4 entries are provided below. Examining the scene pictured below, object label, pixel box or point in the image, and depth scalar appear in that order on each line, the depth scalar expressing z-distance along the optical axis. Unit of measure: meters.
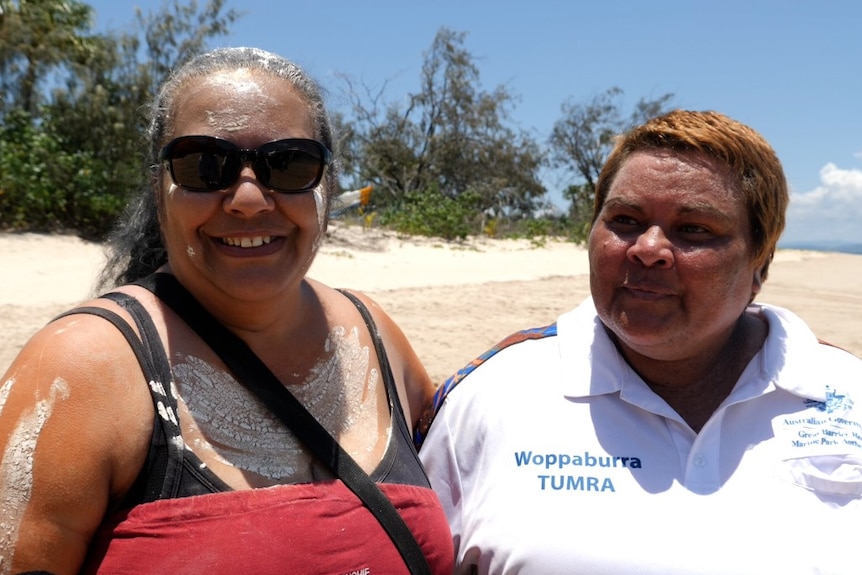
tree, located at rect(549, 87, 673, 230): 29.97
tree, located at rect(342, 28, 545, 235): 25.84
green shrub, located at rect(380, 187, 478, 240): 18.34
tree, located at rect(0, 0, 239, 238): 12.68
